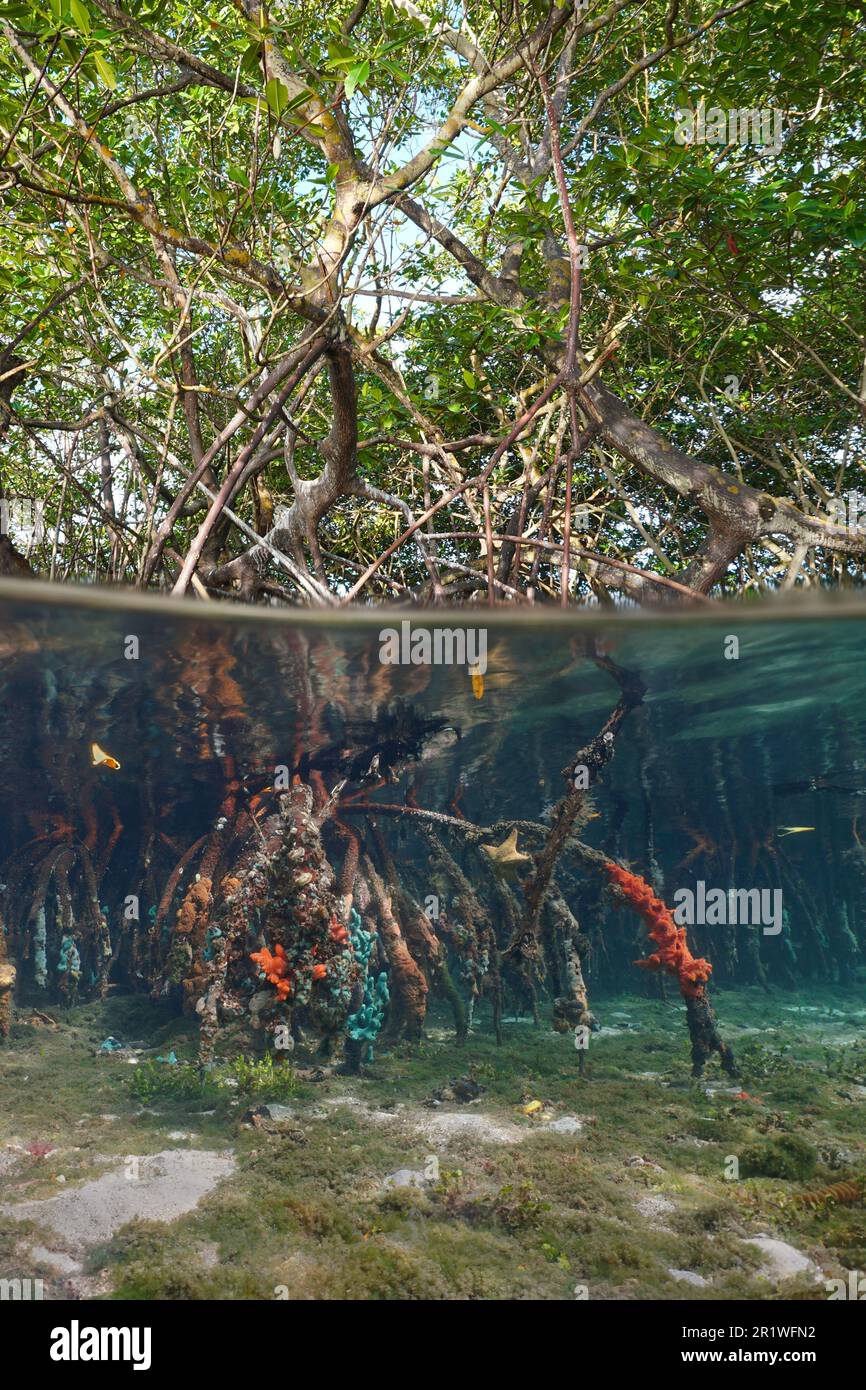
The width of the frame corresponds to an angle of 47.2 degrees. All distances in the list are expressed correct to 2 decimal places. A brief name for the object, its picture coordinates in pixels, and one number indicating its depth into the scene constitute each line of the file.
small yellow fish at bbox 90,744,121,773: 5.11
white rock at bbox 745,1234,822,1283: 4.02
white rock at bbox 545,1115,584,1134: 4.18
